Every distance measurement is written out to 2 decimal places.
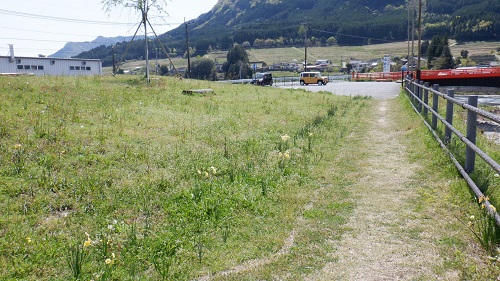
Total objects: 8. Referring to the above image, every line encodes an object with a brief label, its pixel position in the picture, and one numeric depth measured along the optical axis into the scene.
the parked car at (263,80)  54.33
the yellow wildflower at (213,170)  7.01
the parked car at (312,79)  58.44
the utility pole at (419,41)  36.02
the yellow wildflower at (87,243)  4.23
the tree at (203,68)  99.44
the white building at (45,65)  55.53
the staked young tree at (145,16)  24.41
